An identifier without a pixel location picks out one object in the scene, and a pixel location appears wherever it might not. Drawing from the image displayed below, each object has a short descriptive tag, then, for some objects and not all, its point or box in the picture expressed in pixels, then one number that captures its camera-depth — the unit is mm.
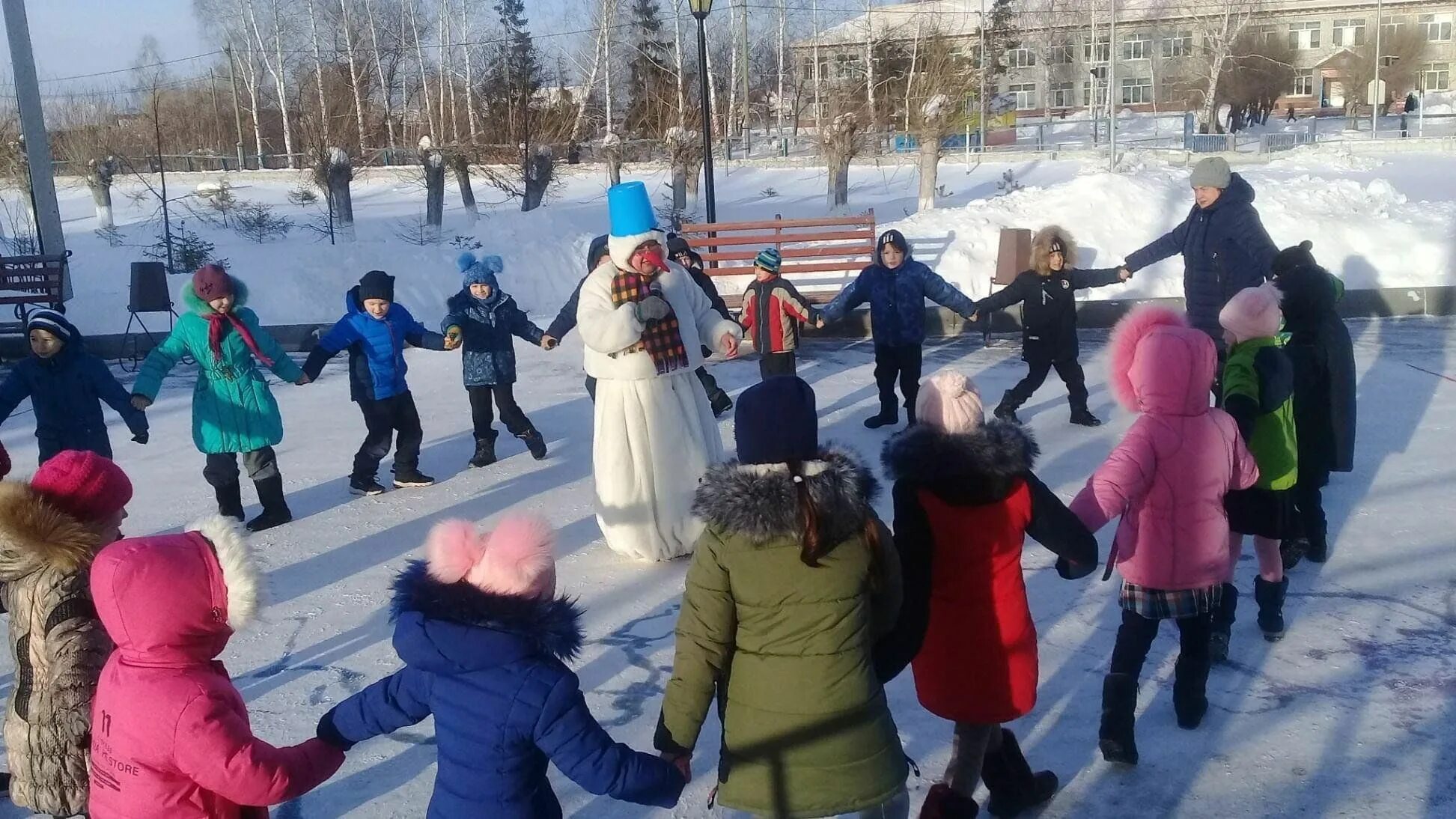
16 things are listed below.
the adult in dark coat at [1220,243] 6891
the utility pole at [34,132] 13297
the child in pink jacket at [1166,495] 3445
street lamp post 12391
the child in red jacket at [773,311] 8156
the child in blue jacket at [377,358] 6746
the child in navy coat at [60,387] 5449
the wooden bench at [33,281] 13055
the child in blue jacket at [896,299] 8164
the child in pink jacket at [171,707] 2291
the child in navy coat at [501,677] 2271
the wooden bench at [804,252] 14875
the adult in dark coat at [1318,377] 5164
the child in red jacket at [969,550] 2898
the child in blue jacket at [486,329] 7566
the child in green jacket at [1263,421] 4184
